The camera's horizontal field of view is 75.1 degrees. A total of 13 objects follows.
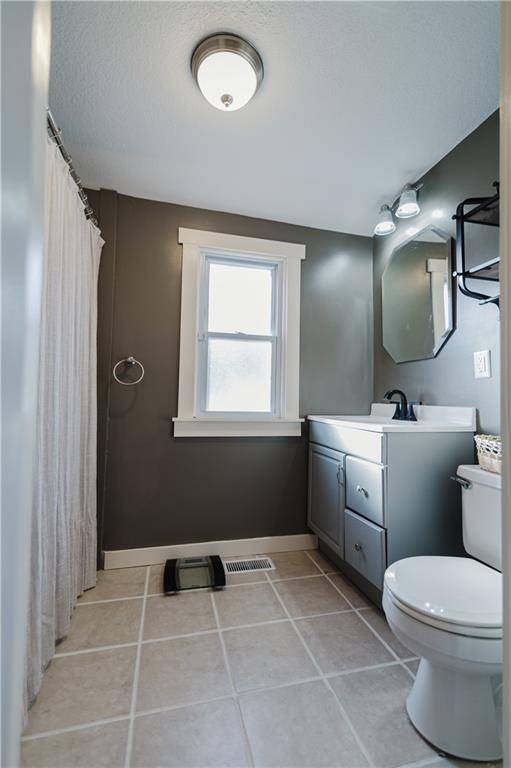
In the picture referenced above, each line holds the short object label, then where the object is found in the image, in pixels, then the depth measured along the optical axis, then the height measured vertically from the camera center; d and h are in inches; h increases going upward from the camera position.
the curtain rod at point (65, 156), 46.6 +38.2
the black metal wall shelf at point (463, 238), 55.6 +29.9
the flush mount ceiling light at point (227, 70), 47.5 +48.8
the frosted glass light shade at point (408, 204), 72.1 +42.6
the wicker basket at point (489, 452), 51.1 -8.1
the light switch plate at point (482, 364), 59.1 +6.6
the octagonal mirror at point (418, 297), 70.5 +24.4
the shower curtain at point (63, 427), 46.5 -5.5
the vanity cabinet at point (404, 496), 58.3 -17.4
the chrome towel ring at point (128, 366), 81.3 +7.0
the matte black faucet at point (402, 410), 76.7 -2.4
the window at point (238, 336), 86.1 +16.6
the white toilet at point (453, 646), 36.2 -27.6
